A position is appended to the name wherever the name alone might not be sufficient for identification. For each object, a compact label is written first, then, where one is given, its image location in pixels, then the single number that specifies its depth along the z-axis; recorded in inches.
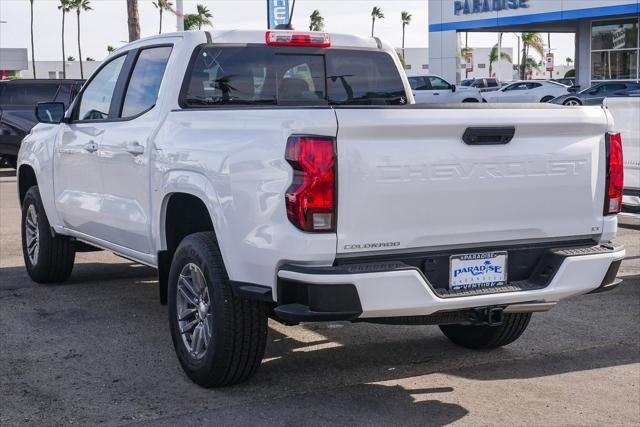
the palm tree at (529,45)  2893.7
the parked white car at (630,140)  361.4
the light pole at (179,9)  930.1
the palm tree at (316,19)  3916.3
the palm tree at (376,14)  4330.7
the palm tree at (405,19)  4353.6
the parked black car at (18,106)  818.8
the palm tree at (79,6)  3534.2
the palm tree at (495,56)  3311.5
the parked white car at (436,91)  1514.5
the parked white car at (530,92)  1545.3
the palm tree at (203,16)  2406.5
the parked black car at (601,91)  1306.6
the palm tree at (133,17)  1035.3
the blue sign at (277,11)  850.1
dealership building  1592.0
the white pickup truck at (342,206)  187.5
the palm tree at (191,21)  2391.4
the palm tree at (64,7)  3509.6
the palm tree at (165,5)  1012.7
